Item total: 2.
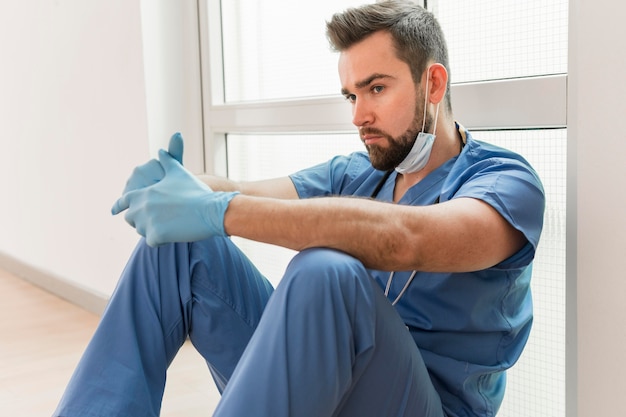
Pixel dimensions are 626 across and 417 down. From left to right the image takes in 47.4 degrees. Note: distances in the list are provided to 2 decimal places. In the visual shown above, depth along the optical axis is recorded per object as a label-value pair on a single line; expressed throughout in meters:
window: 1.43
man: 1.05
